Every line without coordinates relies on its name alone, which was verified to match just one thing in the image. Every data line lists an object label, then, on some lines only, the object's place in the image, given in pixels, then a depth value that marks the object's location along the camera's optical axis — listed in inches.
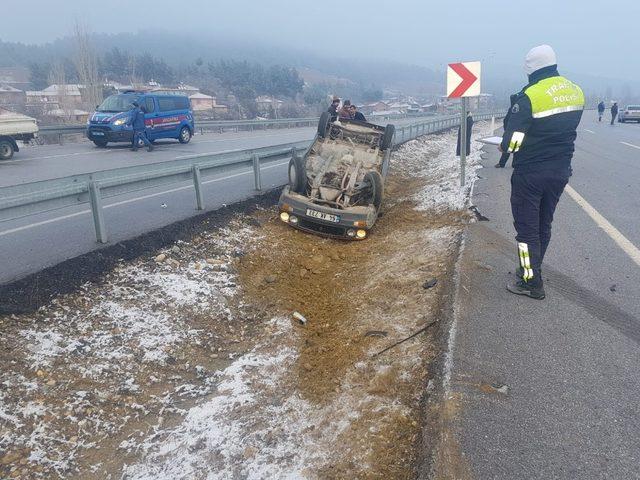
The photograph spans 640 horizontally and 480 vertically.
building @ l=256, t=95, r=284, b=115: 3111.2
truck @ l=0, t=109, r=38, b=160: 604.7
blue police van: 702.5
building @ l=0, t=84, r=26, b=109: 3639.3
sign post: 379.6
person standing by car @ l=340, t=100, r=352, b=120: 505.4
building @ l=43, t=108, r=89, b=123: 1946.4
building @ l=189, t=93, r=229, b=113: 3495.1
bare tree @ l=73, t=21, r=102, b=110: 1846.7
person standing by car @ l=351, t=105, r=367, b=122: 483.7
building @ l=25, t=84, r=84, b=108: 2220.7
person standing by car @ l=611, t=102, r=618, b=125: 1446.9
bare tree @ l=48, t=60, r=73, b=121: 2133.6
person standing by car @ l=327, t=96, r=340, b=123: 516.8
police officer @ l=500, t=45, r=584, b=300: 171.3
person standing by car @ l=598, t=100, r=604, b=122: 1603.3
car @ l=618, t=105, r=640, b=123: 1557.6
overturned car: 307.4
